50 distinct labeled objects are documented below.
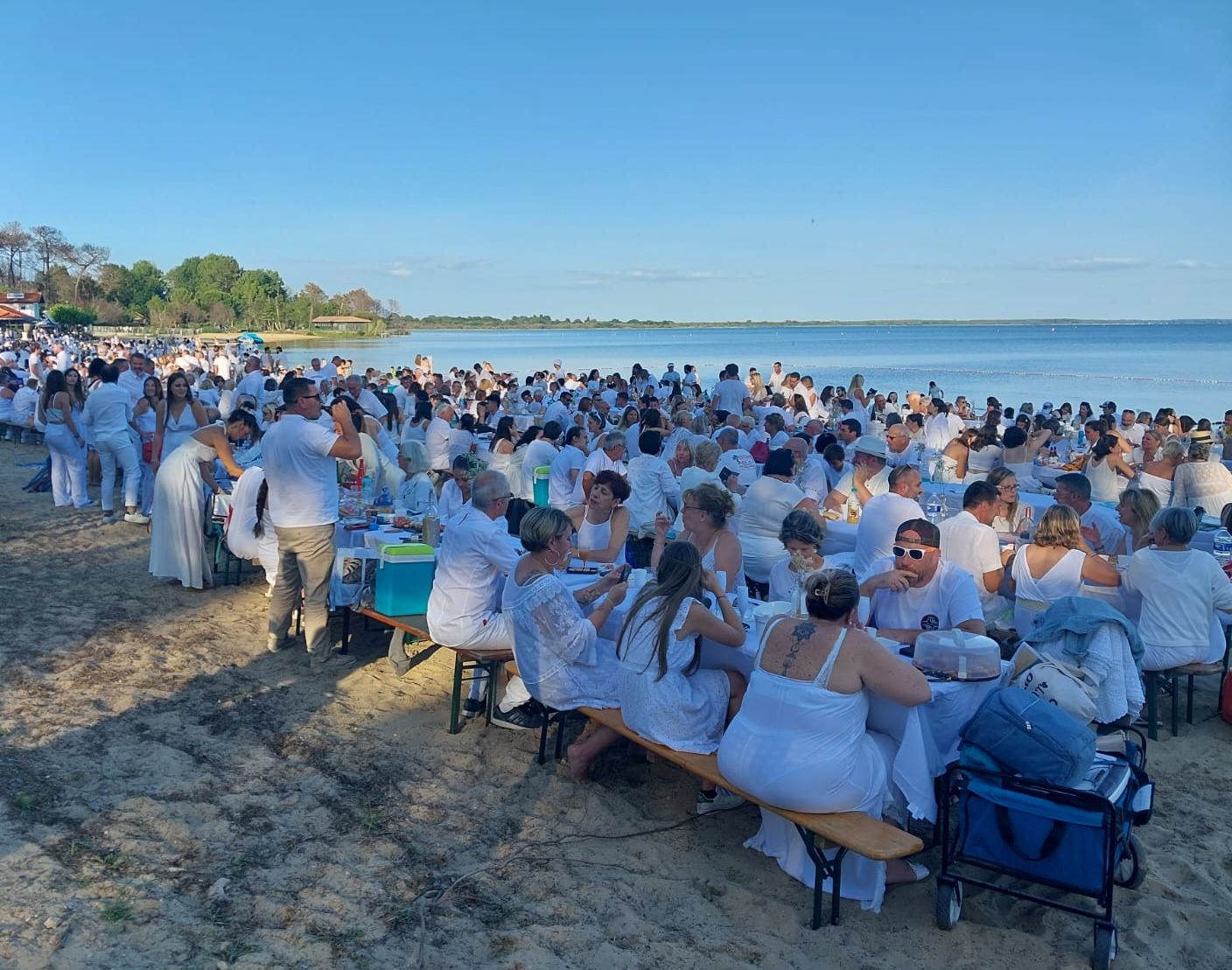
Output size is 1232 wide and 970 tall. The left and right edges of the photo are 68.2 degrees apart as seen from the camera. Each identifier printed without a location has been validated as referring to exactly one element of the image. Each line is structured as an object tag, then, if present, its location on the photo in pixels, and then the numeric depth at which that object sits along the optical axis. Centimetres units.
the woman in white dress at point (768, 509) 584
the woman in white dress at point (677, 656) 362
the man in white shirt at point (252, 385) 1492
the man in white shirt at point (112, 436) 913
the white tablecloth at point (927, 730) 323
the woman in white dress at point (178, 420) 808
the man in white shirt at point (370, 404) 1083
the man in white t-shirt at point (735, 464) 732
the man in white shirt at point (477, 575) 455
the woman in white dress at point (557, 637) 409
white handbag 322
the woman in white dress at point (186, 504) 677
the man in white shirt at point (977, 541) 478
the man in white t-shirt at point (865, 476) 614
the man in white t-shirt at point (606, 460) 727
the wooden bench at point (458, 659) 464
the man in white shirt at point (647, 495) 709
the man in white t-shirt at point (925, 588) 394
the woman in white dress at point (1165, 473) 738
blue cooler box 525
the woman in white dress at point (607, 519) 539
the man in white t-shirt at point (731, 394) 1337
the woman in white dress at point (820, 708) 309
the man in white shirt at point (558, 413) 1159
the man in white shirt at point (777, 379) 1677
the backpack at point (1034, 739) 299
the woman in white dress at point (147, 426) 893
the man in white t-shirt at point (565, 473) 800
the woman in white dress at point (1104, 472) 800
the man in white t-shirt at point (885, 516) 486
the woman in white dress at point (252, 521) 615
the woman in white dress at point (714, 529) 449
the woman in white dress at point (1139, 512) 504
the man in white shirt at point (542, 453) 864
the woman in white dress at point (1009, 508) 567
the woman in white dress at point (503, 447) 878
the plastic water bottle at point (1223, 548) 542
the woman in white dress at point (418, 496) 653
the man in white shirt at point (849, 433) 840
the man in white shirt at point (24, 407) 1491
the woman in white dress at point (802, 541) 410
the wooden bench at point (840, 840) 293
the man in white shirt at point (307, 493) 530
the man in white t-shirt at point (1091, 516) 548
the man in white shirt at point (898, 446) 809
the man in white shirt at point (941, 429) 1162
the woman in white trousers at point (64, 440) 931
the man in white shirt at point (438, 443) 948
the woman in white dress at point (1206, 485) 702
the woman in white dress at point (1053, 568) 453
